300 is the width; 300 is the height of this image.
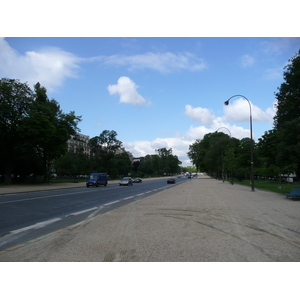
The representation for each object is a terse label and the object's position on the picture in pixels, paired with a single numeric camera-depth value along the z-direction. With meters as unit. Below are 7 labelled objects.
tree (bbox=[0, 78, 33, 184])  40.34
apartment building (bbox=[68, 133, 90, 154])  161.25
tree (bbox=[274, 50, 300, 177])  21.92
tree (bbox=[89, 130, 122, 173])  107.02
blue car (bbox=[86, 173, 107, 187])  45.81
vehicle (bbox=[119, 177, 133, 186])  53.72
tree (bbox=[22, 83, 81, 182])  40.86
